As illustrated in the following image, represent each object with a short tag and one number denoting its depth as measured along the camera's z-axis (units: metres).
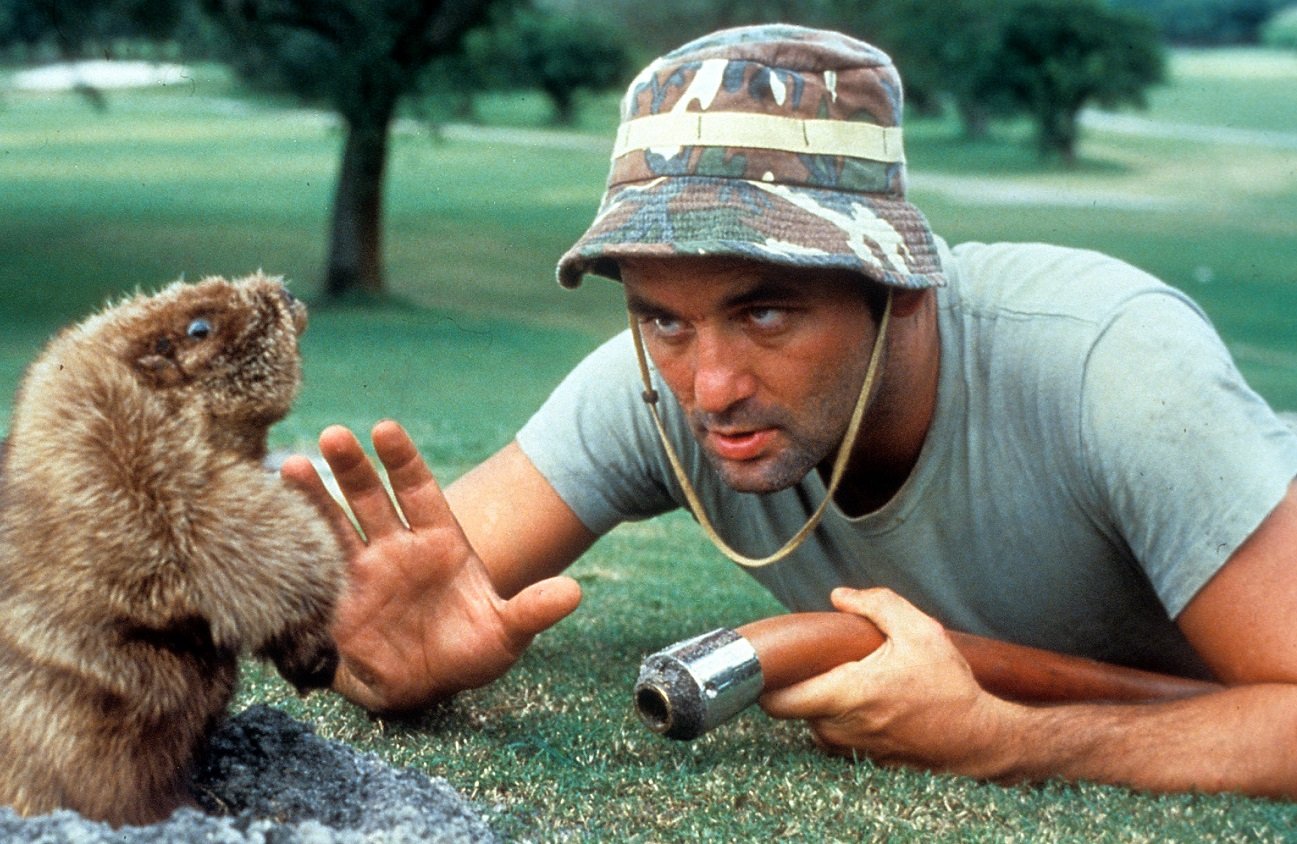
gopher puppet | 2.32
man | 2.89
